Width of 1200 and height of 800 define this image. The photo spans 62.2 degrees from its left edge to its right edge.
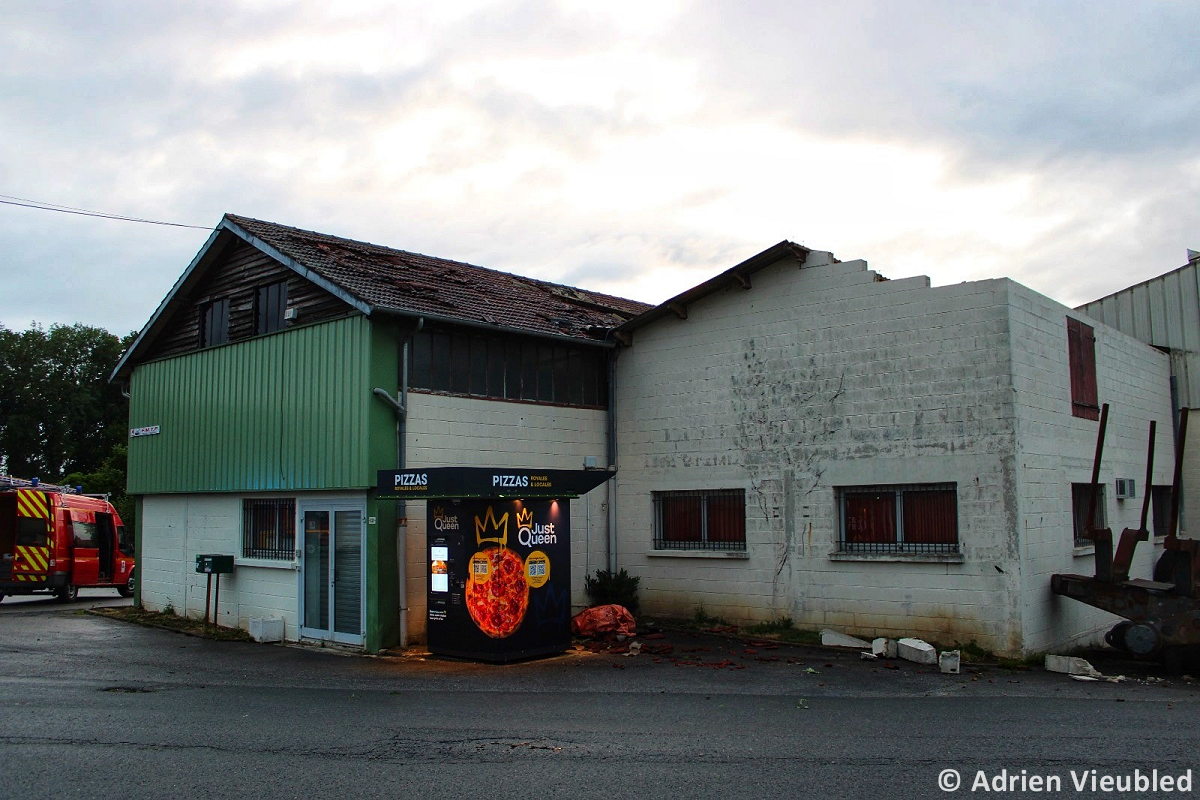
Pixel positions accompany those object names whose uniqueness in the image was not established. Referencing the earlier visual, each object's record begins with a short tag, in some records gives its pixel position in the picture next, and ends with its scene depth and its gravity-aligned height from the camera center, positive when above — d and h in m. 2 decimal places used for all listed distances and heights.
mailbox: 16.41 -1.07
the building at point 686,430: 13.77 +0.98
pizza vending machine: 13.13 -1.13
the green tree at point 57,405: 55.81 +5.57
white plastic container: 15.53 -2.04
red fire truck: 22.58 -0.93
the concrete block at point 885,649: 13.29 -2.13
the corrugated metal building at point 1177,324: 18.36 +3.03
